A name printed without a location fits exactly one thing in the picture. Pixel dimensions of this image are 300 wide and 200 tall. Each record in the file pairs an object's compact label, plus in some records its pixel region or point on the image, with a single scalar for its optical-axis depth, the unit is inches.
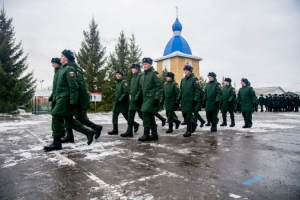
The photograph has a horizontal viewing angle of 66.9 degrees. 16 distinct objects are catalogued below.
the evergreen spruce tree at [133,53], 914.7
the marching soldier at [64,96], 180.8
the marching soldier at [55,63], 231.8
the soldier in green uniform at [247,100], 345.4
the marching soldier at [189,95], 256.5
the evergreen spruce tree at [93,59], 828.0
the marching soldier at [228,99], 360.8
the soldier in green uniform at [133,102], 252.5
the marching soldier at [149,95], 222.8
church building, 1270.9
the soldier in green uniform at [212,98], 304.9
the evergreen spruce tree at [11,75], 669.9
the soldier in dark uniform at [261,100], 1028.1
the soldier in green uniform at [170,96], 286.2
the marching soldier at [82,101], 196.4
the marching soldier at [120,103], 269.1
